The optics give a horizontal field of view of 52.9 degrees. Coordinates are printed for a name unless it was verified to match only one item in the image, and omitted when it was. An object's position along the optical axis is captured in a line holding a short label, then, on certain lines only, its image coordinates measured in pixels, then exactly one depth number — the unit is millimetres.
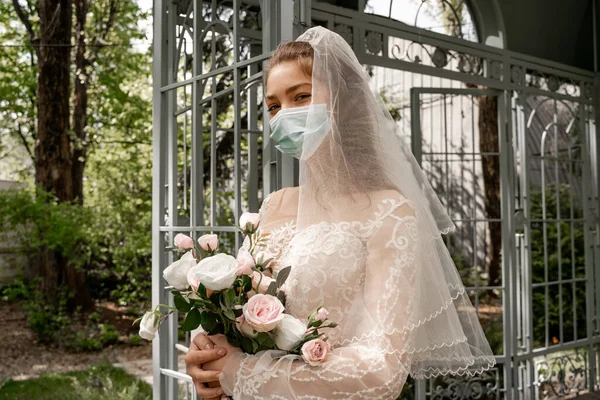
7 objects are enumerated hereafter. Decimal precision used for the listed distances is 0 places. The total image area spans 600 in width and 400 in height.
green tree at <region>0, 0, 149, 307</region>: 7867
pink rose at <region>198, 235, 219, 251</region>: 1386
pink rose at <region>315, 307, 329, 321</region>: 1267
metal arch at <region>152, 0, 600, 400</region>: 2467
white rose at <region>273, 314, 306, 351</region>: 1237
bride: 1248
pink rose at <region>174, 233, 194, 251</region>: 1404
